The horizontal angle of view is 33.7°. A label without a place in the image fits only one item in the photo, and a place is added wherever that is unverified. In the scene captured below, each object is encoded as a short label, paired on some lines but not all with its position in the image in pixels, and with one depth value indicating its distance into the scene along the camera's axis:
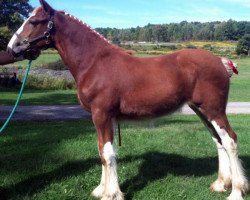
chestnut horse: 5.62
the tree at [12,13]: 23.17
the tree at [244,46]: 70.25
